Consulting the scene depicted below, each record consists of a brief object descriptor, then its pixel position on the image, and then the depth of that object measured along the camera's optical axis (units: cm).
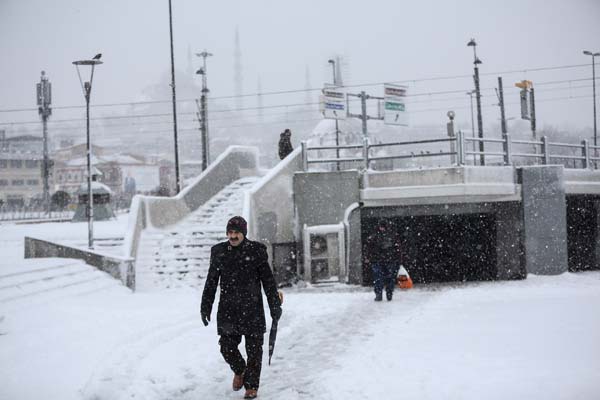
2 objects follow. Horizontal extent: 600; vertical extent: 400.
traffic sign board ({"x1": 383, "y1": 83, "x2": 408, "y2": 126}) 3128
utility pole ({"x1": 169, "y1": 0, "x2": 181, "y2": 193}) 2353
